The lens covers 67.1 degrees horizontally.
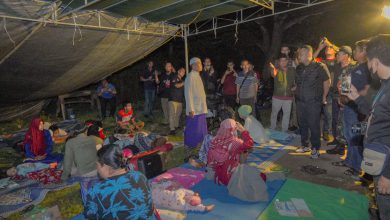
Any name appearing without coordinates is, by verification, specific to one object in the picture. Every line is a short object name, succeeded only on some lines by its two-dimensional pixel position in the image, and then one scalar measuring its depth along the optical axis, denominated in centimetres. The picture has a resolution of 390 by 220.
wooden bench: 1142
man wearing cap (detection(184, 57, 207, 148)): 639
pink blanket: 481
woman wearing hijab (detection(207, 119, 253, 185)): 442
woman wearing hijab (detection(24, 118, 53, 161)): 635
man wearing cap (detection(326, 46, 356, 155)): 572
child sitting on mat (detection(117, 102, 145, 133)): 812
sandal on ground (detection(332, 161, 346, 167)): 544
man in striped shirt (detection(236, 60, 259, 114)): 825
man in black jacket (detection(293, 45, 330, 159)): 575
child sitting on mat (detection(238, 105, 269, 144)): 705
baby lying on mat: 393
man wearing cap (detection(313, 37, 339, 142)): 646
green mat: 376
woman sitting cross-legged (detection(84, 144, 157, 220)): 246
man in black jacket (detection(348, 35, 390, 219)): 235
